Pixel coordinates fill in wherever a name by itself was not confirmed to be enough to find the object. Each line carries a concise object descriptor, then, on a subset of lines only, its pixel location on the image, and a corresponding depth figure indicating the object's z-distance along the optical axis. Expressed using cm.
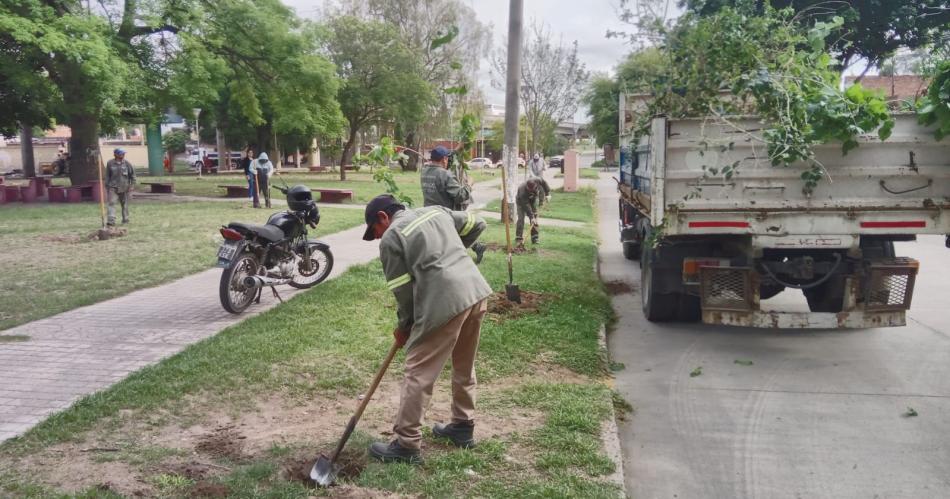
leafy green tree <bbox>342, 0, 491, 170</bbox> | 4172
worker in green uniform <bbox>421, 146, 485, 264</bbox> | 802
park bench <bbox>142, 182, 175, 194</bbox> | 2538
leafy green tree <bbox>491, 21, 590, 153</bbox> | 2564
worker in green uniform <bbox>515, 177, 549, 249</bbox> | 1224
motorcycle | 745
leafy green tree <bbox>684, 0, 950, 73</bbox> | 2036
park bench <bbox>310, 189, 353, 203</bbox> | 2212
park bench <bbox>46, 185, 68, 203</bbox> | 2177
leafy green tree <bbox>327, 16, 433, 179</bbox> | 3741
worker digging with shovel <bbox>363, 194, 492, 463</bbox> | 384
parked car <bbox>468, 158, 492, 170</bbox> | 6401
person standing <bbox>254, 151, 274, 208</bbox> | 1916
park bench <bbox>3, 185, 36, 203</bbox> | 2234
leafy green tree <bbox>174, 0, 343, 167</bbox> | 2241
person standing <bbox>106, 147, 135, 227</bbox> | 1424
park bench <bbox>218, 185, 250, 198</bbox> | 2372
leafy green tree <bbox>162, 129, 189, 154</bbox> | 6569
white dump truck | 609
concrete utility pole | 1273
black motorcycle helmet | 851
